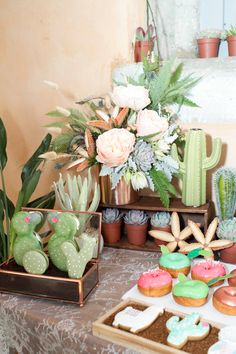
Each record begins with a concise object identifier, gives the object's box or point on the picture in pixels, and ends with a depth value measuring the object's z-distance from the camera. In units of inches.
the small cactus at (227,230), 42.4
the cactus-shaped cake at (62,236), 37.0
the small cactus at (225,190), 44.5
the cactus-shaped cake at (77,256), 35.1
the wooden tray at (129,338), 28.1
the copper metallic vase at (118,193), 46.8
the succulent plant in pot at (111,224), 47.4
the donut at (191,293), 33.2
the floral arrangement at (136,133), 42.6
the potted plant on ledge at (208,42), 48.9
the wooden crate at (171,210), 44.7
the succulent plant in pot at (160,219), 45.4
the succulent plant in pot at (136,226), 46.3
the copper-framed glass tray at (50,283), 35.0
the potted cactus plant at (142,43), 50.0
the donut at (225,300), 31.9
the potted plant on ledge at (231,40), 47.1
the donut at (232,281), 35.7
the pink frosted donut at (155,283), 35.2
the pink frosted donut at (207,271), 36.2
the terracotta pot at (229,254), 41.6
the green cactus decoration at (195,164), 44.2
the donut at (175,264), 38.2
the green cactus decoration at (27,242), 36.4
